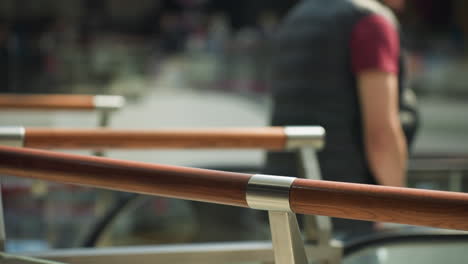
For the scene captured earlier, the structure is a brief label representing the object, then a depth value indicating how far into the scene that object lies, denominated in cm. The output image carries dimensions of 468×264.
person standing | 393
